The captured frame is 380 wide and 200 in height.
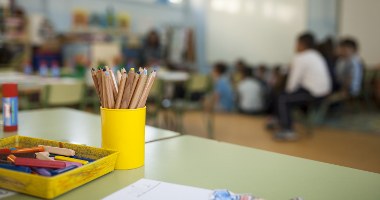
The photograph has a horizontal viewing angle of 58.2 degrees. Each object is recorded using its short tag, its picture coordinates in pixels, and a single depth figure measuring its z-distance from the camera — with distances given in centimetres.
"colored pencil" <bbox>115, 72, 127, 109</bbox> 81
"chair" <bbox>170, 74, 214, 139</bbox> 389
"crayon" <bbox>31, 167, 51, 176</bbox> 70
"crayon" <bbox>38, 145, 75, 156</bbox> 84
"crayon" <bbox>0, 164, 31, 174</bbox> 70
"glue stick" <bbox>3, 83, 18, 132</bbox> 119
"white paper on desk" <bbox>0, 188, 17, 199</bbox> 68
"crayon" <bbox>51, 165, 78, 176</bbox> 69
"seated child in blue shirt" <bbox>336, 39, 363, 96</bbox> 504
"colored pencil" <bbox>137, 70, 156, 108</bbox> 85
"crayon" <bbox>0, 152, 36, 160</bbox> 80
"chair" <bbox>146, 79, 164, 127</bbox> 356
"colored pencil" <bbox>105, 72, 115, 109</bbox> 80
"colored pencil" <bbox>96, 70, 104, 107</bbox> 82
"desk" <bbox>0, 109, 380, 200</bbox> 73
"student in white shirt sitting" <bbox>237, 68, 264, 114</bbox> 546
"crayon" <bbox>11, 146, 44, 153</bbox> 83
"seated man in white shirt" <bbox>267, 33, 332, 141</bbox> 408
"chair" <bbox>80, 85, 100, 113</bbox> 320
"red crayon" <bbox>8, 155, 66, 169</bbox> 72
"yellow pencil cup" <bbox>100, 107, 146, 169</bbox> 83
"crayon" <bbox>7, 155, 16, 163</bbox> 76
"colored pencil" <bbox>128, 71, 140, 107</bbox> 83
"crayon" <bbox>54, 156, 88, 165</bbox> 79
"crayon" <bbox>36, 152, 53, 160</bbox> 79
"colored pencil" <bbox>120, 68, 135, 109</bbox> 81
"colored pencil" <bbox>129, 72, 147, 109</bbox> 82
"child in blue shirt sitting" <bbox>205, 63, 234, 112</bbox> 561
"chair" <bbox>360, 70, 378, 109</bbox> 601
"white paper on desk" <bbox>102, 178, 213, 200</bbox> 70
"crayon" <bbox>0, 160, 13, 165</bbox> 74
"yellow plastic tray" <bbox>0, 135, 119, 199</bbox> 66
